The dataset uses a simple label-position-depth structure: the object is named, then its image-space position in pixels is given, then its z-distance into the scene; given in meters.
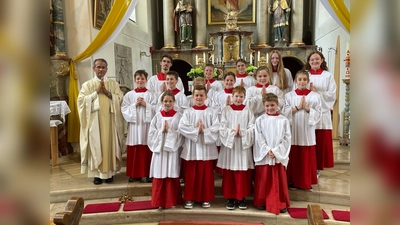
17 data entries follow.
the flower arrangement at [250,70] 6.27
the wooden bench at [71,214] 1.25
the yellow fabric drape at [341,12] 3.81
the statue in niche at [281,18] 10.90
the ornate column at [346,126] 6.02
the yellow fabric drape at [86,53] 4.54
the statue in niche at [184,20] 11.10
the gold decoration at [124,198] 4.11
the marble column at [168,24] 11.34
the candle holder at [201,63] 10.31
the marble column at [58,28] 5.88
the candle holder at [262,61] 9.66
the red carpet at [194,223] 3.64
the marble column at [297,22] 10.95
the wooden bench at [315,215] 1.35
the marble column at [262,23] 11.21
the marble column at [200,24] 11.37
